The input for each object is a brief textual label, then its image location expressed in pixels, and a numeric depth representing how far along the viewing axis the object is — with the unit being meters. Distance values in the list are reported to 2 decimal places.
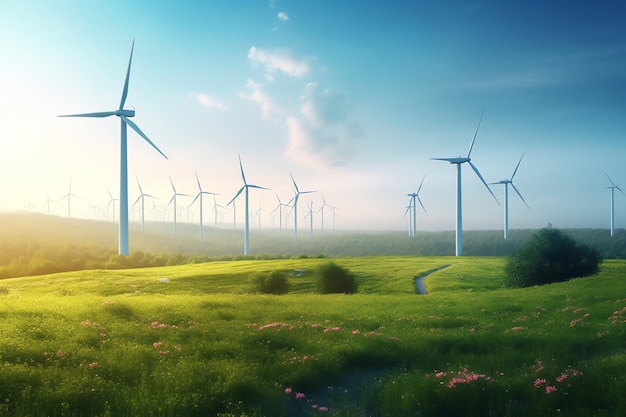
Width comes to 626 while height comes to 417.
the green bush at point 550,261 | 54.09
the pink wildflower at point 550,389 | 13.54
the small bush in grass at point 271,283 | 54.12
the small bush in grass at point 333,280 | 53.59
